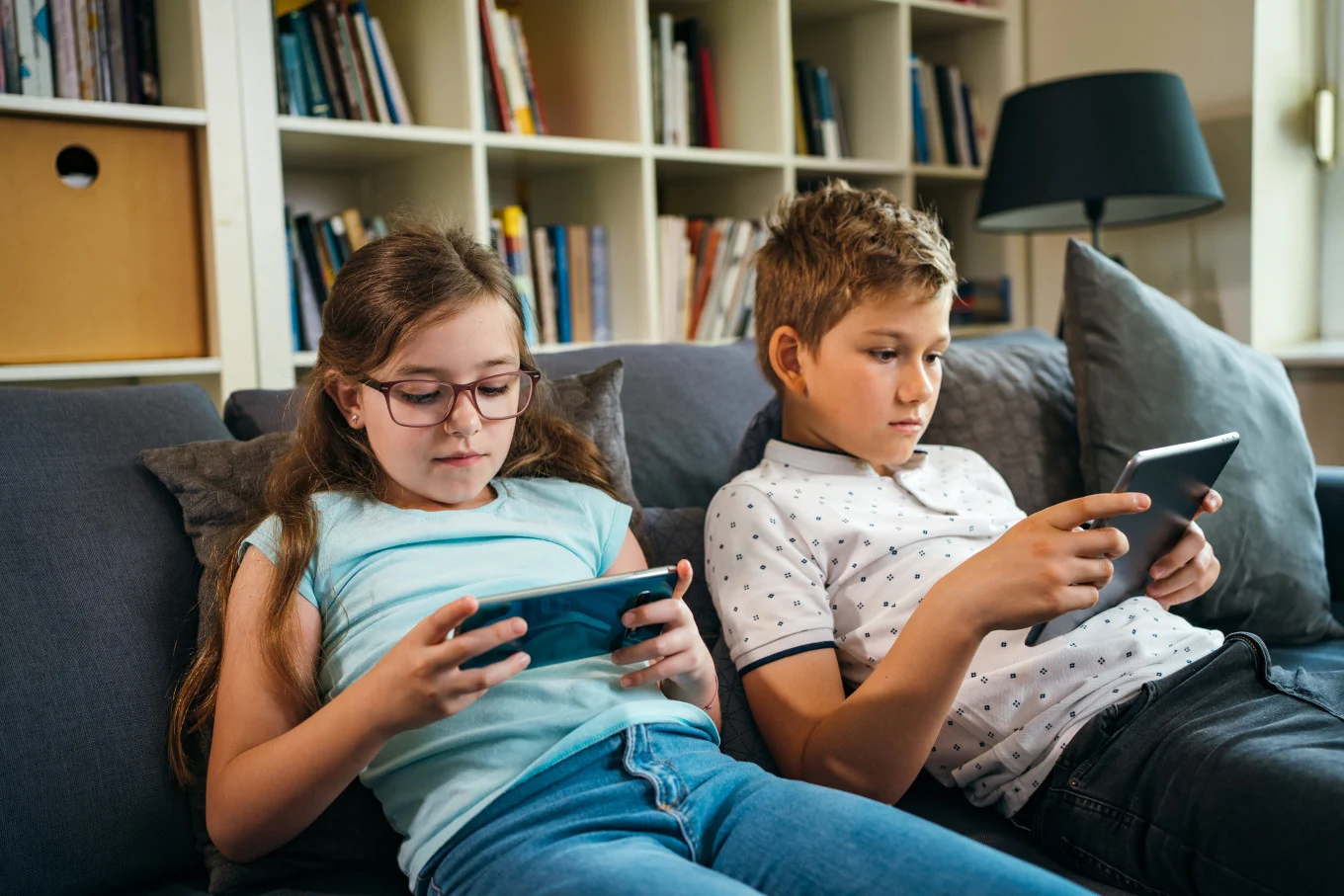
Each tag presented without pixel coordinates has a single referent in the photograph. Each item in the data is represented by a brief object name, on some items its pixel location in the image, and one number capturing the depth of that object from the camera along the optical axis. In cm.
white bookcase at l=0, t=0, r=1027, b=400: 195
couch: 95
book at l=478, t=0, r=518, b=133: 227
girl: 84
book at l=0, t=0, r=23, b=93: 179
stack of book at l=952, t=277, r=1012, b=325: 312
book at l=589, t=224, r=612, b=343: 251
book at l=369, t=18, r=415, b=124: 220
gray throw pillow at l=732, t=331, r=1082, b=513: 154
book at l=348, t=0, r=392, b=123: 216
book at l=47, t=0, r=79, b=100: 184
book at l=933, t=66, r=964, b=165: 309
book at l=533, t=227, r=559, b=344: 242
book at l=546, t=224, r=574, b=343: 245
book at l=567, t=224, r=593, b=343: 248
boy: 94
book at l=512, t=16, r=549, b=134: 236
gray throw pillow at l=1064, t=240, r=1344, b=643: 149
